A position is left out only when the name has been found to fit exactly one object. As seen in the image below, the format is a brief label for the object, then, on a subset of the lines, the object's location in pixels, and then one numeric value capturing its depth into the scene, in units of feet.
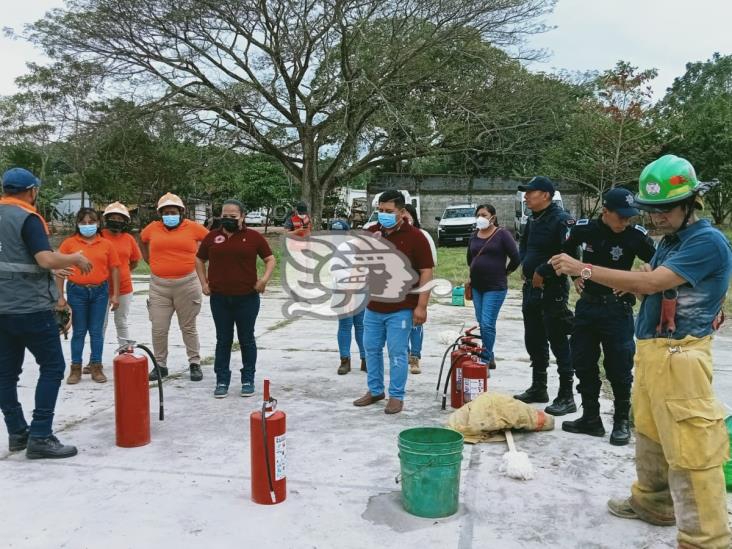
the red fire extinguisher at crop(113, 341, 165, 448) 13.96
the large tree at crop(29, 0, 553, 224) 64.39
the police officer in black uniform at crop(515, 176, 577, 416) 16.43
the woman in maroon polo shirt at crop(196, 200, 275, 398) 17.87
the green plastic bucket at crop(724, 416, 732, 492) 11.62
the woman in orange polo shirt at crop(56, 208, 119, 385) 19.52
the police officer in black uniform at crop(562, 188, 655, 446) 13.93
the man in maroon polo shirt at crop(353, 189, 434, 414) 16.61
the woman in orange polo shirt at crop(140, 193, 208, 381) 19.98
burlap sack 14.42
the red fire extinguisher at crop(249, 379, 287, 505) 10.95
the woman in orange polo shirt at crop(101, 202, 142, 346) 20.53
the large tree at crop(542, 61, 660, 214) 81.82
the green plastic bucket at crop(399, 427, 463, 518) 10.43
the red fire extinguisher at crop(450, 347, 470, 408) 16.94
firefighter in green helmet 8.79
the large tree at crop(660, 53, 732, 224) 102.53
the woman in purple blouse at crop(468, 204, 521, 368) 20.51
